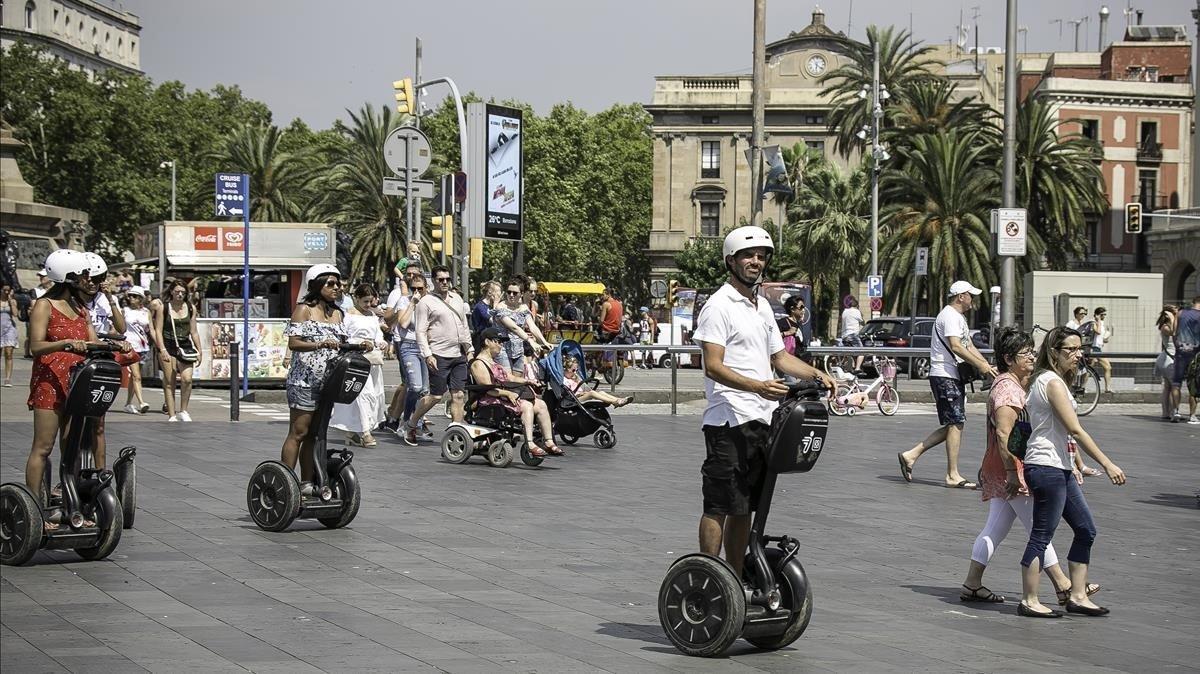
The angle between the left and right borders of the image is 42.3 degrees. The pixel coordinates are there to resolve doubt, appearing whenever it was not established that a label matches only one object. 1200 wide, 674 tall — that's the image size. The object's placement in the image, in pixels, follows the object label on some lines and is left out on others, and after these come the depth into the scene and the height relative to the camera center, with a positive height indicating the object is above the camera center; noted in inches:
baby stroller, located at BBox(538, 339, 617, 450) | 615.8 -35.4
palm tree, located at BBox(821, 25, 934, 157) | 2486.5 +409.8
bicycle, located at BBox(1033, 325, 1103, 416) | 917.8 -34.8
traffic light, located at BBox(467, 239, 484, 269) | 1023.4 +43.2
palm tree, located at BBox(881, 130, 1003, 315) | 1967.3 +144.3
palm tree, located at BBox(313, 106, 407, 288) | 2343.8 +179.7
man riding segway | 251.0 -26.0
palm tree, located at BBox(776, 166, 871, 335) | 2527.1 +153.5
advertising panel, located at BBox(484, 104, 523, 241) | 999.6 +92.0
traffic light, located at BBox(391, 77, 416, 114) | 1238.6 +178.7
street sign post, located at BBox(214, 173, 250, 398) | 893.8 +69.4
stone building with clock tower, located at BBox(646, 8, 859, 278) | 3385.8 +391.9
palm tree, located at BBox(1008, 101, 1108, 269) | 2039.9 +201.6
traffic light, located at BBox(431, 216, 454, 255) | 919.7 +46.9
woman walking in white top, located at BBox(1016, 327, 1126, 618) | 306.0 -27.9
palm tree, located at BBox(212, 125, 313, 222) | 2426.2 +234.6
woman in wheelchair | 559.5 -27.7
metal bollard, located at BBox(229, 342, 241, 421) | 724.0 -32.3
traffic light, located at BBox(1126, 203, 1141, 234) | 1843.0 +137.1
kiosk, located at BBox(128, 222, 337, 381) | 1159.6 +45.8
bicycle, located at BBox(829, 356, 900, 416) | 869.8 -36.4
